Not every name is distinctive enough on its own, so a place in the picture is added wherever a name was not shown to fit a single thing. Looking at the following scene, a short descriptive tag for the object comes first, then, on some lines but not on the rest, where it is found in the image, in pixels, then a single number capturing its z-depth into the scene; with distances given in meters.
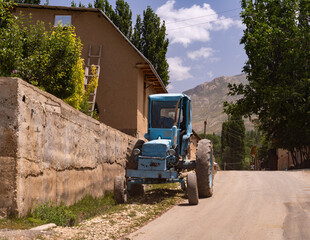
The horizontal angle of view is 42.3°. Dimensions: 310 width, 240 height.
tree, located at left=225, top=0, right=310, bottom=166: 26.62
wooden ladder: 19.52
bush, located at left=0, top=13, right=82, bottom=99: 14.14
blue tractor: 9.98
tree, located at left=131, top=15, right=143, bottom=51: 33.19
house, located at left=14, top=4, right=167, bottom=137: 20.86
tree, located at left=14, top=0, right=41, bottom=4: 27.48
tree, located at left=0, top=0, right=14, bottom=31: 16.86
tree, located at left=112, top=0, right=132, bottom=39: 33.25
